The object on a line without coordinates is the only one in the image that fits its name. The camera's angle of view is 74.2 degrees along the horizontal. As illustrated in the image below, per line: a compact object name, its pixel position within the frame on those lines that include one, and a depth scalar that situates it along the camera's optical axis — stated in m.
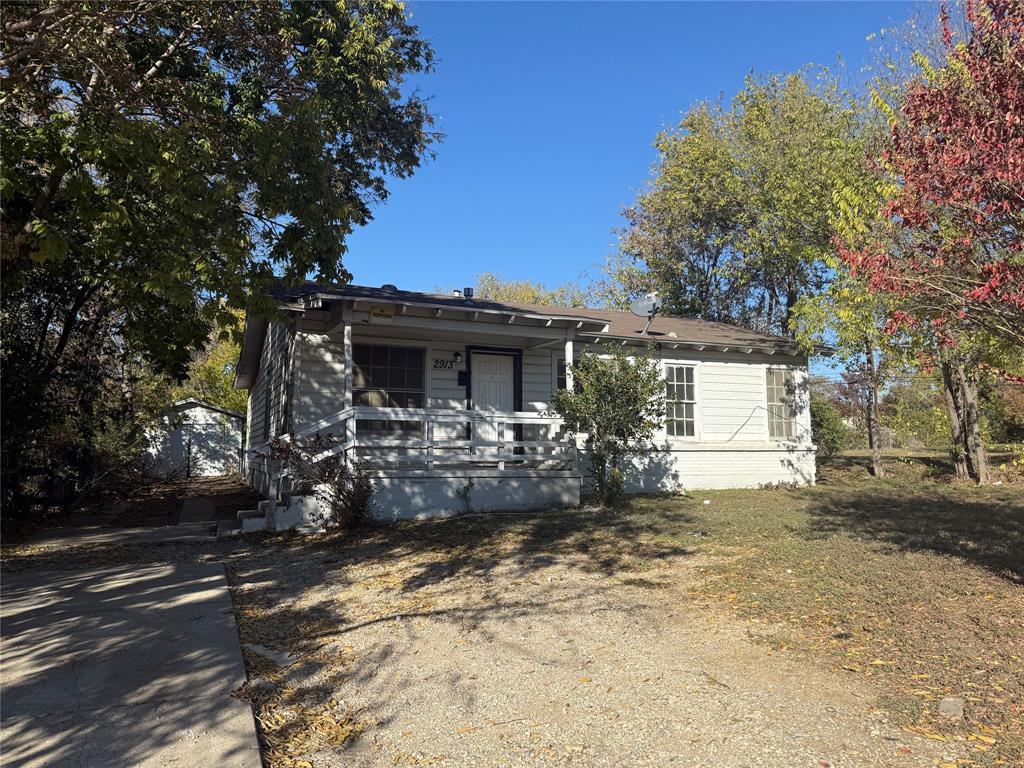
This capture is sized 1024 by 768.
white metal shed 24.75
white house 10.59
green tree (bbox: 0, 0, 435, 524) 6.41
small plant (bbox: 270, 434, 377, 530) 9.28
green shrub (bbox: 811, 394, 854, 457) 23.20
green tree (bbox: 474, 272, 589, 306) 44.06
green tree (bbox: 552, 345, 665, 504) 10.91
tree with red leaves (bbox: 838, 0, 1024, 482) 4.39
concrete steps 9.59
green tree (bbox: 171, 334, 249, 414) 29.17
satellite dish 14.04
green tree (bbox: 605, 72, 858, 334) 17.44
